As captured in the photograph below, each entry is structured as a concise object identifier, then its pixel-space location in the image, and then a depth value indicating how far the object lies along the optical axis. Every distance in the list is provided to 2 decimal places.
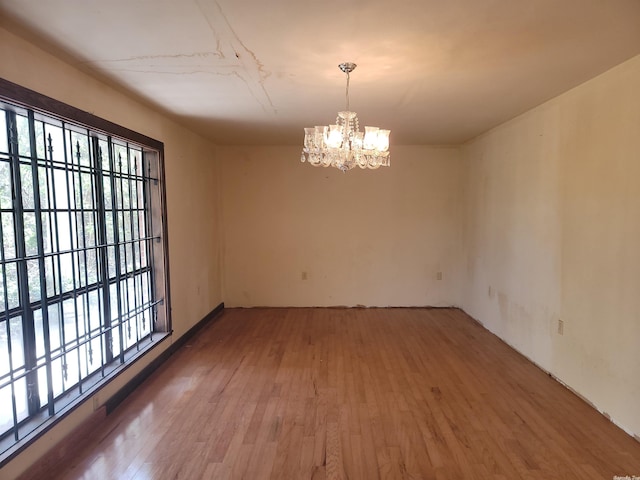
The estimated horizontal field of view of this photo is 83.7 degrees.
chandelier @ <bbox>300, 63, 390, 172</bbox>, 2.38
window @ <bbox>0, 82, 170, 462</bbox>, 1.91
